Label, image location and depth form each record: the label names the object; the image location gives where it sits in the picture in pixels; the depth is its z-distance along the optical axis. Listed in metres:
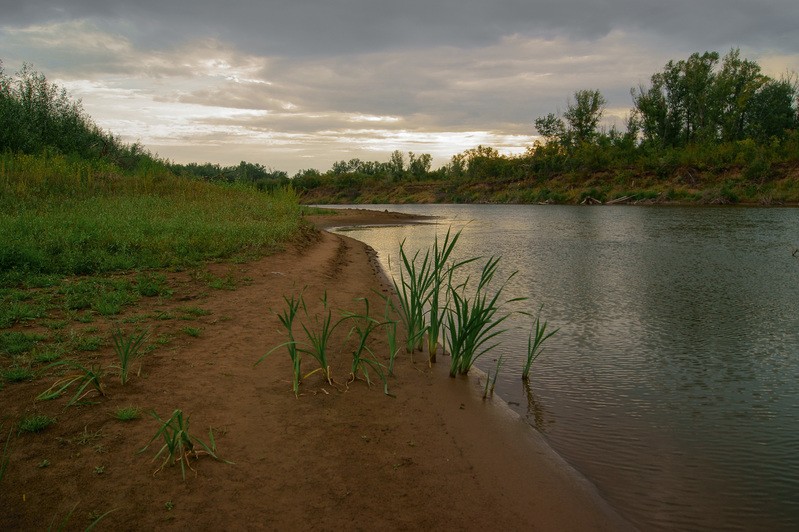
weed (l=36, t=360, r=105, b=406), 3.10
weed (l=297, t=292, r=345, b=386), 3.86
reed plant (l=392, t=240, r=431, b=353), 4.48
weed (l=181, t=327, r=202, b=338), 4.66
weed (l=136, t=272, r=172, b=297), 5.84
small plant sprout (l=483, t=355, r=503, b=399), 4.13
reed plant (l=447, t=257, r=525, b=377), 4.11
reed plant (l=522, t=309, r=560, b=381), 4.25
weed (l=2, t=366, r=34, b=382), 3.38
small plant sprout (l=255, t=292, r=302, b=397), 3.64
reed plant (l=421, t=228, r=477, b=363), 4.45
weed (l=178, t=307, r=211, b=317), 5.34
